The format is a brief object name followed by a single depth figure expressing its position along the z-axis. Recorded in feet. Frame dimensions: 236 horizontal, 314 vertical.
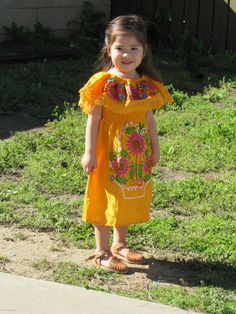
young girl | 17.39
